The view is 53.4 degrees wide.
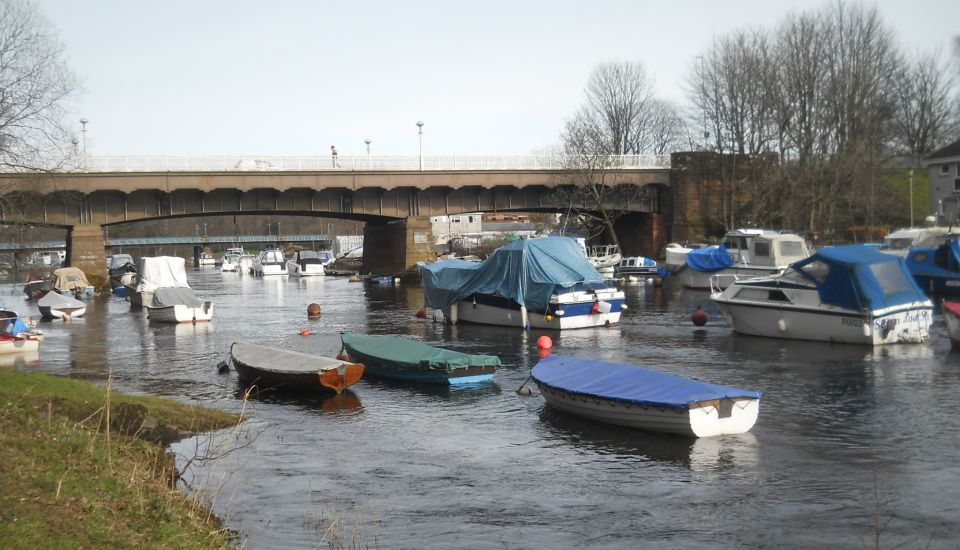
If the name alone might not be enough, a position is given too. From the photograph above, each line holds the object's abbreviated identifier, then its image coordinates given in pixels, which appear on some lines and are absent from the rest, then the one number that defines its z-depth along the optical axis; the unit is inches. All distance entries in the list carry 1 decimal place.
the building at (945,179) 3253.0
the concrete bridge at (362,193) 2810.0
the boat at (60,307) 2107.5
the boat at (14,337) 1418.6
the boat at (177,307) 1951.3
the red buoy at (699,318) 1659.7
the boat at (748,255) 2165.4
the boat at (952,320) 1273.4
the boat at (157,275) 2352.5
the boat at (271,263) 4296.3
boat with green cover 1102.4
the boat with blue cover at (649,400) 813.9
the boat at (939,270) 1824.6
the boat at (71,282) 2738.7
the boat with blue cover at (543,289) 1619.1
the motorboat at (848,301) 1321.4
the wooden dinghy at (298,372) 1040.8
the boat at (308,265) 4043.6
